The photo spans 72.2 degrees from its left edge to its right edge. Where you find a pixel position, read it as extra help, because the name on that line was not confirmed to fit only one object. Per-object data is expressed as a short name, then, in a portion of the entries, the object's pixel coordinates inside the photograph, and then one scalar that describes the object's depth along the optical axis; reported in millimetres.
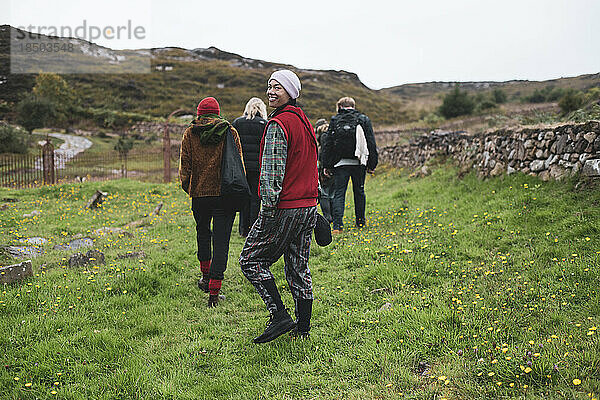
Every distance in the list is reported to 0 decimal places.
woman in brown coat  4367
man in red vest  3119
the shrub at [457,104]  37156
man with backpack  6812
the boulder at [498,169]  7633
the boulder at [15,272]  4531
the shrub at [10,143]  21141
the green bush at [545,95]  42812
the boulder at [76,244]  6609
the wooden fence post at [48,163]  14694
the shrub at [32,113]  33844
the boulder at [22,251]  5819
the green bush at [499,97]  47188
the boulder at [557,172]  5976
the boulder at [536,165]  6508
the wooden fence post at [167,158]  16031
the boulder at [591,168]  5305
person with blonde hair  5789
